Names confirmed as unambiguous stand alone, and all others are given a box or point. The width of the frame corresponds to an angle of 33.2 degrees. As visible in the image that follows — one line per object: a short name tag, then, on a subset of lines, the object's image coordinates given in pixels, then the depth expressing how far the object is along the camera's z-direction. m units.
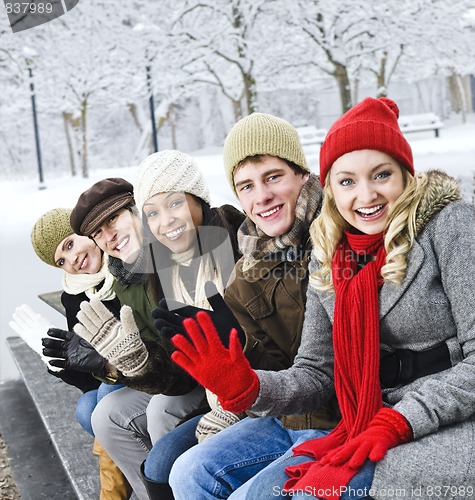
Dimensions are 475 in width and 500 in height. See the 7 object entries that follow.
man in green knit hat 2.23
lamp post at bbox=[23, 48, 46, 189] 14.18
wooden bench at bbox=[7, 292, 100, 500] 3.43
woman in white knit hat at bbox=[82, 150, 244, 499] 2.71
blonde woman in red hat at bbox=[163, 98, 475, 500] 1.69
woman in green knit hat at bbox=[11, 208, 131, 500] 3.07
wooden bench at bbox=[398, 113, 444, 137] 19.05
